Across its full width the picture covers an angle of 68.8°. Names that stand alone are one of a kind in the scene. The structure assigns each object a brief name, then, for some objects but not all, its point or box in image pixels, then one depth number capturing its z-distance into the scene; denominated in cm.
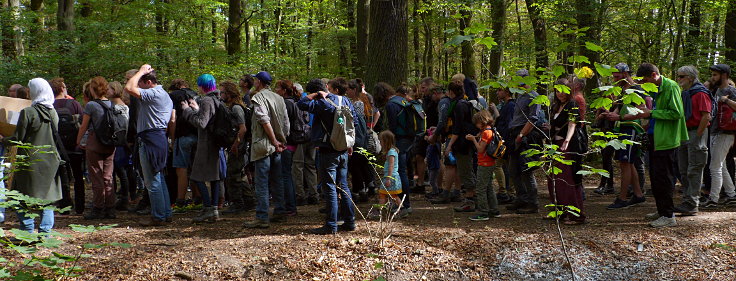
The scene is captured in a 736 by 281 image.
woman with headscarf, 550
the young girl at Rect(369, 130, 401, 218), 672
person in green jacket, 598
